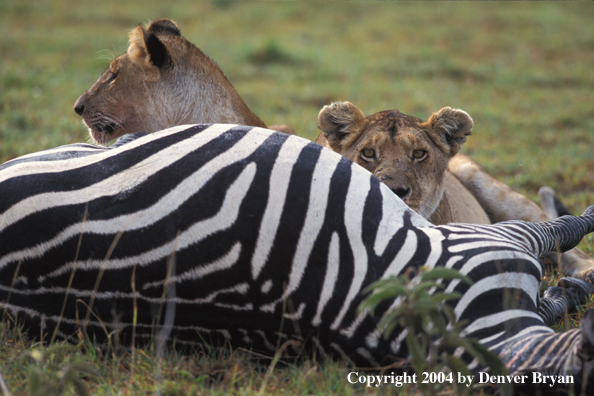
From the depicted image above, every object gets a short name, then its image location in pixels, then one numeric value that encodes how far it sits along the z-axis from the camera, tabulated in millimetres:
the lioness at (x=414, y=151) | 7687
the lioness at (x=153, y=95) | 8570
